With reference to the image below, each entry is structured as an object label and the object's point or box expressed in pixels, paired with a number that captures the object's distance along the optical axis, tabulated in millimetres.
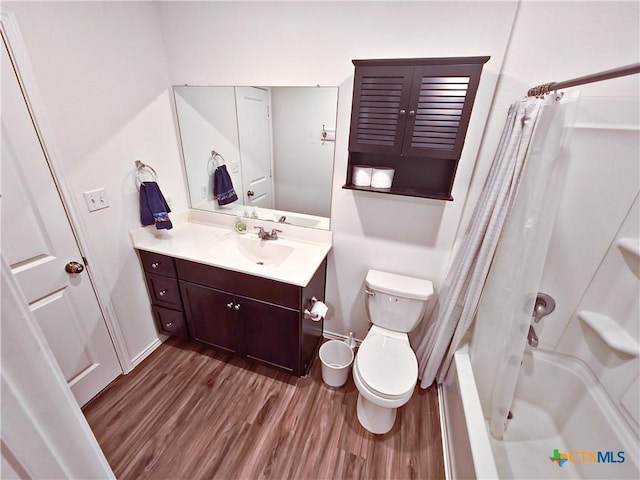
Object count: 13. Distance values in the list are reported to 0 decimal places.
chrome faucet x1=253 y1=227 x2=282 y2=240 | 1845
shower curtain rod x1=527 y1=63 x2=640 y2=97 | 734
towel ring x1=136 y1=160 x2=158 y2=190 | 1617
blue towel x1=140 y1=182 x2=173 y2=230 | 1638
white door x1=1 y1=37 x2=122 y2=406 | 1100
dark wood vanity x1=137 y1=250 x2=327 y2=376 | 1512
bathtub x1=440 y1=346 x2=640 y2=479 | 1102
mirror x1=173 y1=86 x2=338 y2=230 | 1593
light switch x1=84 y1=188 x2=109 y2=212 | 1396
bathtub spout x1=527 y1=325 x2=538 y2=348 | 1281
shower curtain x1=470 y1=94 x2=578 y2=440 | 1009
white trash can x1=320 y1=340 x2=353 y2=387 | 1692
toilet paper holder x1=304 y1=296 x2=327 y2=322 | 1573
